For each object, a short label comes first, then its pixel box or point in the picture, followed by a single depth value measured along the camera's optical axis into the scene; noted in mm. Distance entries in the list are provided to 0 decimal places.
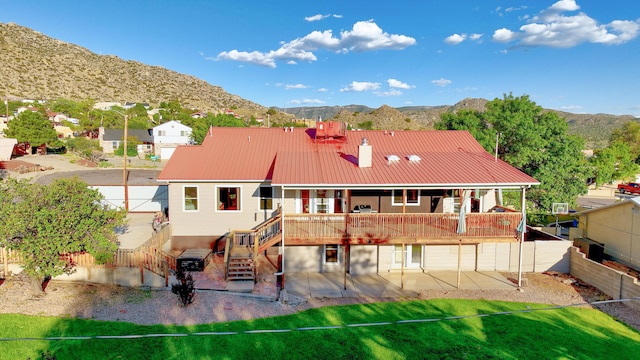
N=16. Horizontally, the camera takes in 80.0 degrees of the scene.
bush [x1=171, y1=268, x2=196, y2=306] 13469
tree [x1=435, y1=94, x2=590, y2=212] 26750
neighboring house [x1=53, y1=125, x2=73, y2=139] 79406
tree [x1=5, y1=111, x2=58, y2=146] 54719
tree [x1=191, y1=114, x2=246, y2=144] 61438
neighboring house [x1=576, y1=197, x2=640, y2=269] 17438
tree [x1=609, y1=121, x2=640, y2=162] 66000
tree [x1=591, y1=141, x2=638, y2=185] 45559
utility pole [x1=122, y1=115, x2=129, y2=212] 25083
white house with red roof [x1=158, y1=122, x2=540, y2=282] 16062
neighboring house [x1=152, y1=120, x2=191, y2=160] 69812
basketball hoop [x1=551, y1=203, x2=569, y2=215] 26188
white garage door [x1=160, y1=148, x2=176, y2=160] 62156
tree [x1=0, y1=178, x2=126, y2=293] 13008
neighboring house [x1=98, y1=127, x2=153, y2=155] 67000
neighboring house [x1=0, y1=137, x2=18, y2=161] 48156
